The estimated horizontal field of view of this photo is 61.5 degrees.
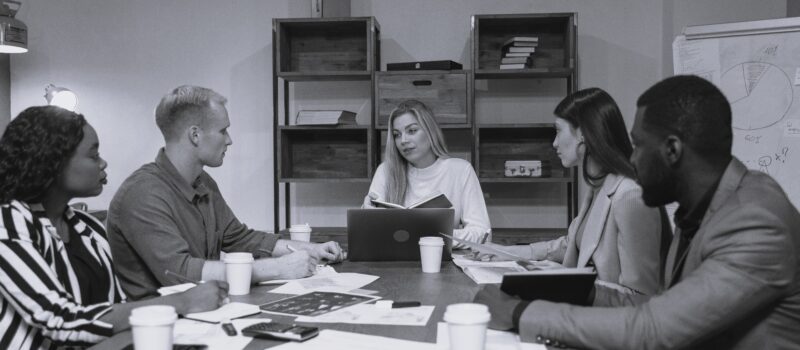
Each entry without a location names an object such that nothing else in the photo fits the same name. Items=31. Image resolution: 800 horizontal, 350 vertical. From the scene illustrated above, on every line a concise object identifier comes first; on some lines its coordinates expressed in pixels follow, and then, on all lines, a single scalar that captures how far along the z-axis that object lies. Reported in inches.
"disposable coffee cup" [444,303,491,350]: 38.3
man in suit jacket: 42.2
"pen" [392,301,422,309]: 57.3
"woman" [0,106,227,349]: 50.7
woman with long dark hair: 63.1
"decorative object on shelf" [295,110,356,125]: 144.9
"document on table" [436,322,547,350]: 45.4
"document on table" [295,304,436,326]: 52.6
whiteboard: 119.5
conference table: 49.1
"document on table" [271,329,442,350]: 45.4
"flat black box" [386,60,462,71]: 142.0
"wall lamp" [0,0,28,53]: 135.4
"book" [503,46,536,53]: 143.4
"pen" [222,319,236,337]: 48.6
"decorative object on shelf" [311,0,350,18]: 149.7
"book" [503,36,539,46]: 142.6
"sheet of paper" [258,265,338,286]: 74.8
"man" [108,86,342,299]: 69.4
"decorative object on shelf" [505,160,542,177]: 144.8
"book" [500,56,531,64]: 142.9
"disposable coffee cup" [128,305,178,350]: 38.4
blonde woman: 116.6
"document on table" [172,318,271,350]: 46.4
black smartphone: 47.1
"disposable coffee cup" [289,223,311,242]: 90.0
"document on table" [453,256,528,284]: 71.1
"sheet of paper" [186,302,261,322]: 53.2
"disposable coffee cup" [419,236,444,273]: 75.2
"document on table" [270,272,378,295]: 65.6
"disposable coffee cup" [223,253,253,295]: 63.2
